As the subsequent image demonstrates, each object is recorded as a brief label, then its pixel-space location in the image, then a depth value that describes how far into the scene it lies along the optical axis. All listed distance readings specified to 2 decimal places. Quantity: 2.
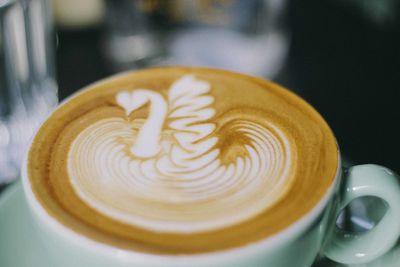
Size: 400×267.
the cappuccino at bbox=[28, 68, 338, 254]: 0.36
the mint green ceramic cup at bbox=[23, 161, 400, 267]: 0.34
